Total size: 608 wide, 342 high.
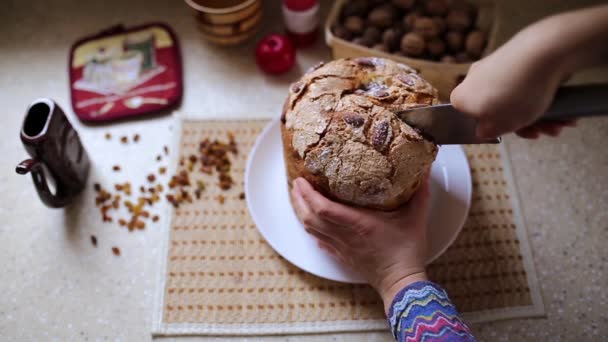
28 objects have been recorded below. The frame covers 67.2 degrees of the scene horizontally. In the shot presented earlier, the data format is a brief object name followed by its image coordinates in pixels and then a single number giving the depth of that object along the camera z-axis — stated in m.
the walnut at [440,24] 1.07
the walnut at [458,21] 1.07
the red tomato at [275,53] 1.11
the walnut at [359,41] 1.06
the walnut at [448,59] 1.02
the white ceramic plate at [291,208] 0.85
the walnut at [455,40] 1.05
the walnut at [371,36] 1.06
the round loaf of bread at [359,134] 0.70
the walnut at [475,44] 1.04
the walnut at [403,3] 1.11
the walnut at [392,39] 1.06
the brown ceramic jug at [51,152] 0.86
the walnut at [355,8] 1.12
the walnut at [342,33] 1.08
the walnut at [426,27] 1.05
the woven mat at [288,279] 0.87
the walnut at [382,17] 1.09
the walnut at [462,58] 1.03
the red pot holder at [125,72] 1.12
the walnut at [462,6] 1.12
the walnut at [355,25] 1.09
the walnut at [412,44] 1.03
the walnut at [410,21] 1.08
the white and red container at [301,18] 1.13
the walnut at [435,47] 1.05
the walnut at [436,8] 1.09
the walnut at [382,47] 1.06
